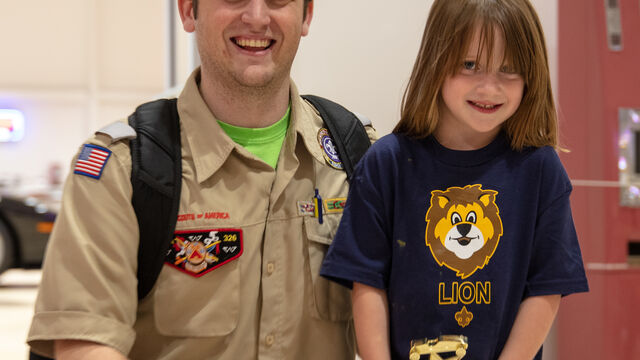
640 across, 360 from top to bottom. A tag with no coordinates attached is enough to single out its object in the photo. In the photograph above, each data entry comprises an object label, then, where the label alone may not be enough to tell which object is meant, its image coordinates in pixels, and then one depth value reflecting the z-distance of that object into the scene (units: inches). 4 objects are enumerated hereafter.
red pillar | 87.4
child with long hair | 57.2
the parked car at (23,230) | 248.8
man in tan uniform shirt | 57.9
